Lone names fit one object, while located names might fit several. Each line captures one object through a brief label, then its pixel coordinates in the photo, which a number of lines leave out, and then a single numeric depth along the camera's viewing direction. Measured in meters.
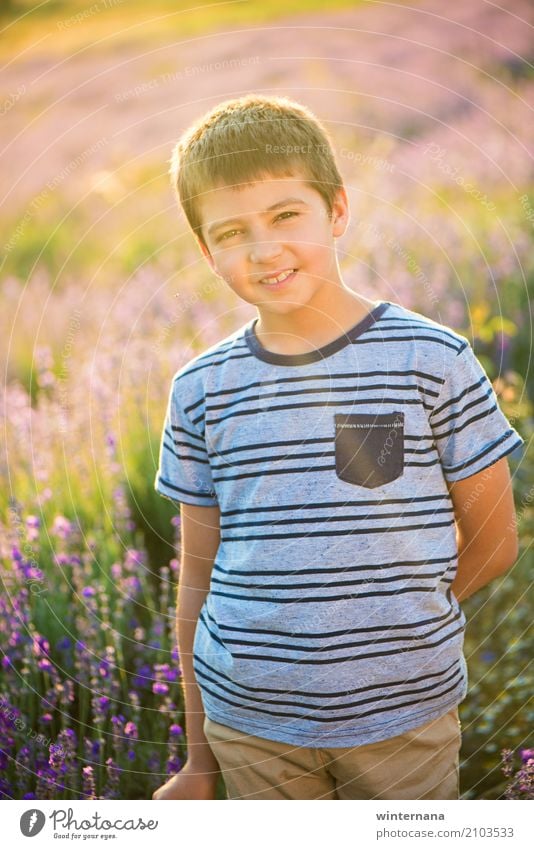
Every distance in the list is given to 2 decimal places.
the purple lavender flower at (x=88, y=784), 2.19
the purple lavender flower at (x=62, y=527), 2.71
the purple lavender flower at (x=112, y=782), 2.30
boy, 1.84
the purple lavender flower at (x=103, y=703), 2.36
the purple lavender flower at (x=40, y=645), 2.46
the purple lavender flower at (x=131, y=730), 2.23
